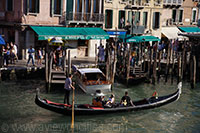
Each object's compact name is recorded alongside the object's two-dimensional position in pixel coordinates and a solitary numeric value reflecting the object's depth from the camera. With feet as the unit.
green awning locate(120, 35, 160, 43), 103.60
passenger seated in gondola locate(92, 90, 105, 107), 58.80
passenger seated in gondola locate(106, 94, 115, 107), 59.03
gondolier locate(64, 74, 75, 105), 59.47
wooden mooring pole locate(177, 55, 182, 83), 80.09
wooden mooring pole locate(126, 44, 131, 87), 78.79
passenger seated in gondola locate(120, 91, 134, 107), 60.09
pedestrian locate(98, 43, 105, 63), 87.71
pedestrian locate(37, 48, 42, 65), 80.16
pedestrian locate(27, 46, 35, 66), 77.77
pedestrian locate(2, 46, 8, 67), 76.28
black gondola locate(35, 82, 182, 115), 55.69
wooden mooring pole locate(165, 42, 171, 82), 86.40
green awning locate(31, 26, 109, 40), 82.79
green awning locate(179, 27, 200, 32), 126.96
